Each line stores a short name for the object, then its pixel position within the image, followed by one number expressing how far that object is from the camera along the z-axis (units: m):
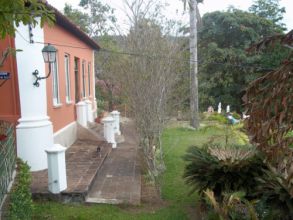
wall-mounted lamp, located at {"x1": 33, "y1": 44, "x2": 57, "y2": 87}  7.00
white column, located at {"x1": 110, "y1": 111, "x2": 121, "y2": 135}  11.78
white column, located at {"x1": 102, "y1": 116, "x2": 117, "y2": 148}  10.45
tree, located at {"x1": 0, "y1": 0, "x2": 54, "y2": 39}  2.38
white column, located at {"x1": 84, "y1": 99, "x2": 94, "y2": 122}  12.95
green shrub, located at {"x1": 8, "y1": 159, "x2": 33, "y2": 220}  3.90
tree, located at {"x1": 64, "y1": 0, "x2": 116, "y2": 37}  26.55
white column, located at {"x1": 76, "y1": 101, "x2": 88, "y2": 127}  11.57
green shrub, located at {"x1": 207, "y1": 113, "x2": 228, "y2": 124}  18.49
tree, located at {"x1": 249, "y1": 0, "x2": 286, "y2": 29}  25.03
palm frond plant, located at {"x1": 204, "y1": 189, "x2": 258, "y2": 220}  4.14
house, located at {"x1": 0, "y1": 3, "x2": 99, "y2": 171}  6.87
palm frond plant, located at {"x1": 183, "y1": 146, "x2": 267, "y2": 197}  5.12
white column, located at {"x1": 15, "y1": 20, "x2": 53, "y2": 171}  6.88
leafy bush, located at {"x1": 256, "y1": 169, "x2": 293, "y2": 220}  4.25
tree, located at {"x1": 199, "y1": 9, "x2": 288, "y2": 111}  22.77
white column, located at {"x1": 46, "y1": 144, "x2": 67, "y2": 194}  5.68
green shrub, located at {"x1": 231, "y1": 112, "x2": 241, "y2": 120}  20.19
